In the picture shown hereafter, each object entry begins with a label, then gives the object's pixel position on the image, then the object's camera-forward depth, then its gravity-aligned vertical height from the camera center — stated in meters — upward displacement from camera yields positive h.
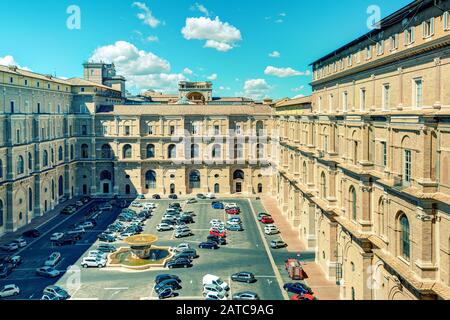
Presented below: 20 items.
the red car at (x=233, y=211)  69.25 -11.68
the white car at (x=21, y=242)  51.75 -12.29
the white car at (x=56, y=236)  53.46 -12.02
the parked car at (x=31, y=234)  56.34 -12.21
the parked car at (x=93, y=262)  45.16 -12.95
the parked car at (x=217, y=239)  53.38 -12.68
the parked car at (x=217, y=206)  73.86 -11.53
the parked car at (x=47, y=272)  41.75 -12.96
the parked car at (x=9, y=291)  37.72 -13.33
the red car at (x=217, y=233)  56.16 -12.52
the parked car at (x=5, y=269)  42.18 -12.93
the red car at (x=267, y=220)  63.11 -12.07
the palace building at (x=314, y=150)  23.84 -1.12
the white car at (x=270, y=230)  57.38 -12.36
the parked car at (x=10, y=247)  50.19 -12.45
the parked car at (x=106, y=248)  49.73 -12.65
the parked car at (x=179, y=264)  44.97 -13.17
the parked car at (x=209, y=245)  51.84 -12.95
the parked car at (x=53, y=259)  44.56 -12.66
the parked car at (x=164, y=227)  60.03 -12.31
